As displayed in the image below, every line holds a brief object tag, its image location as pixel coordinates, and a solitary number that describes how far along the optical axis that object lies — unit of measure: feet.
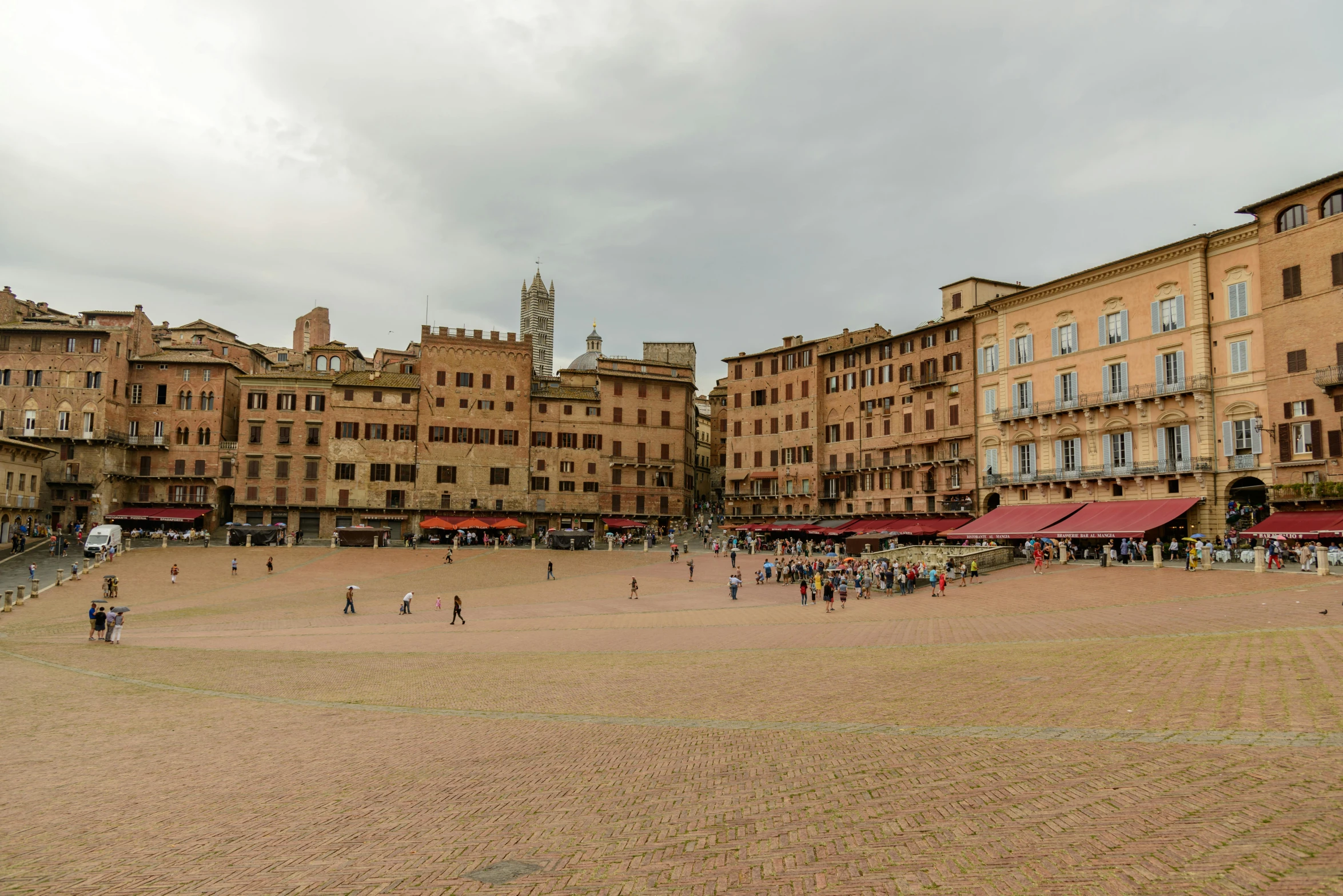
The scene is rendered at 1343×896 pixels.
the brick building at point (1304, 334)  130.82
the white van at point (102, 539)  170.19
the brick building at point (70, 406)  218.79
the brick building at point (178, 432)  232.53
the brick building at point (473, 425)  240.94
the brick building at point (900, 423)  200.54
